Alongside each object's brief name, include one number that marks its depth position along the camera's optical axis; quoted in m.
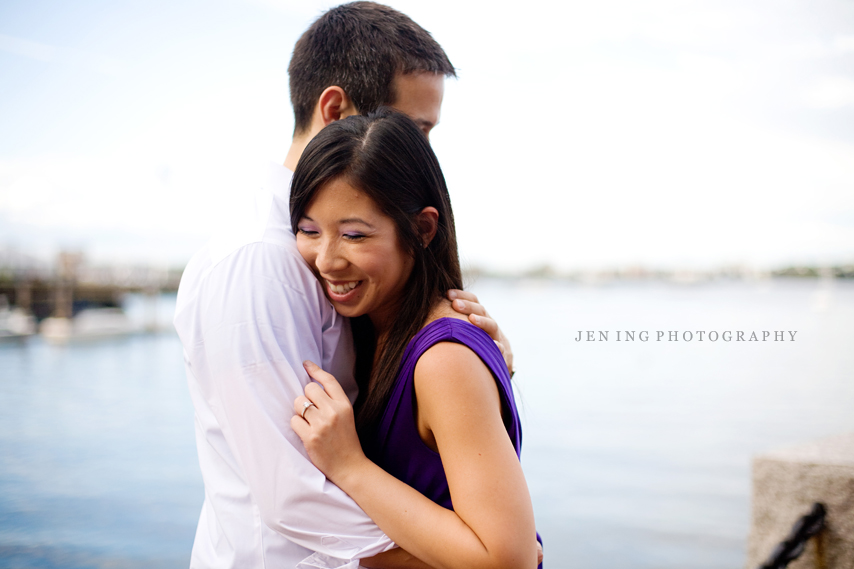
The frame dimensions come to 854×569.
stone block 2.20
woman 1.26
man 1.31
